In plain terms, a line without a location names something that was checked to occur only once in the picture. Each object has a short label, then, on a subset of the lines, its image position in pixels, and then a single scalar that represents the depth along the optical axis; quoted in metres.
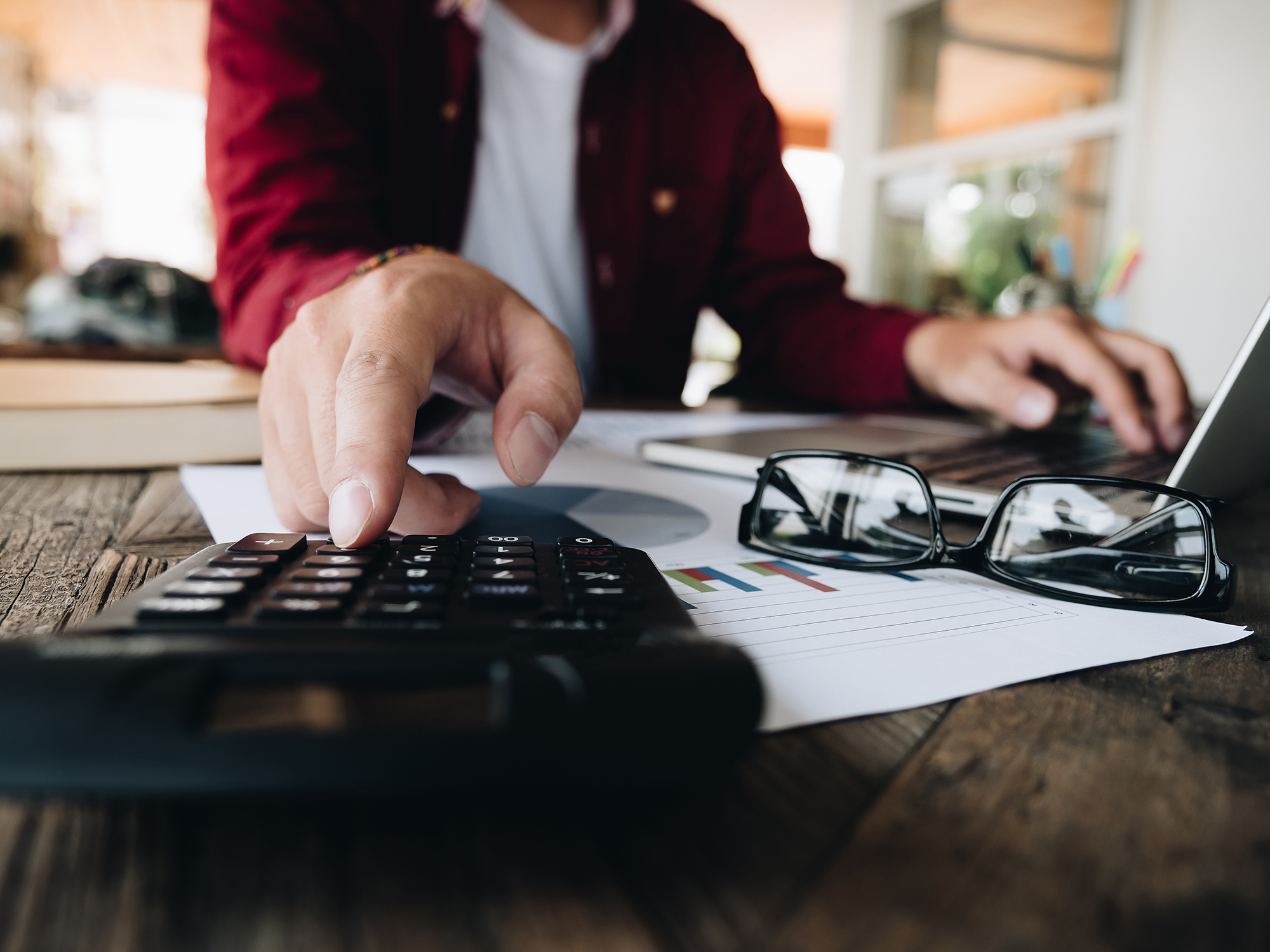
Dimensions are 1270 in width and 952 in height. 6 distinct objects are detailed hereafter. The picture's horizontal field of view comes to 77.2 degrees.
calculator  0.13
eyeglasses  0.29
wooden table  0.12
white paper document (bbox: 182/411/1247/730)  0.21
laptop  0.36
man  0.33
